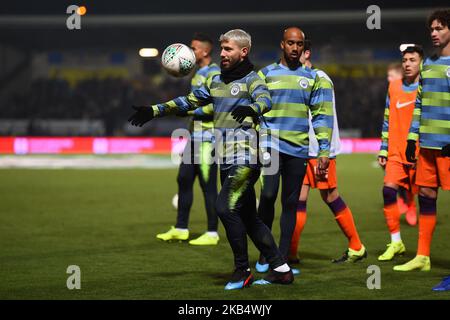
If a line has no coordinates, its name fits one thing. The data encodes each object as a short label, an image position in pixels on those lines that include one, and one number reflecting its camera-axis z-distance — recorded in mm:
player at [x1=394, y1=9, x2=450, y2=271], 15781
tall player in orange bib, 18297
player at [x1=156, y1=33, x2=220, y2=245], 20734
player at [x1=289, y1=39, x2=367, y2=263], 17625
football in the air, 16062
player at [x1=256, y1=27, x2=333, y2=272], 15695
